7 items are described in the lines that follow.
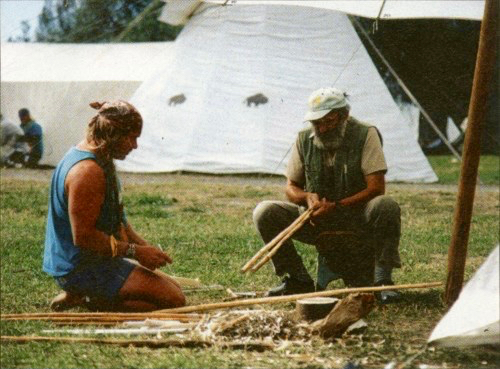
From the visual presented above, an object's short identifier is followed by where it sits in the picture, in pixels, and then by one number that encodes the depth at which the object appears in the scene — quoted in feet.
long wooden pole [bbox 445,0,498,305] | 31.83
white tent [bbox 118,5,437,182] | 103.19
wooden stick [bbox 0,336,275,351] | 28.17
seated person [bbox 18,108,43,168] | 123.95
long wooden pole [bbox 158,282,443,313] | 30.68
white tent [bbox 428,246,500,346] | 26.22
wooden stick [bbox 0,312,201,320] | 31.27
